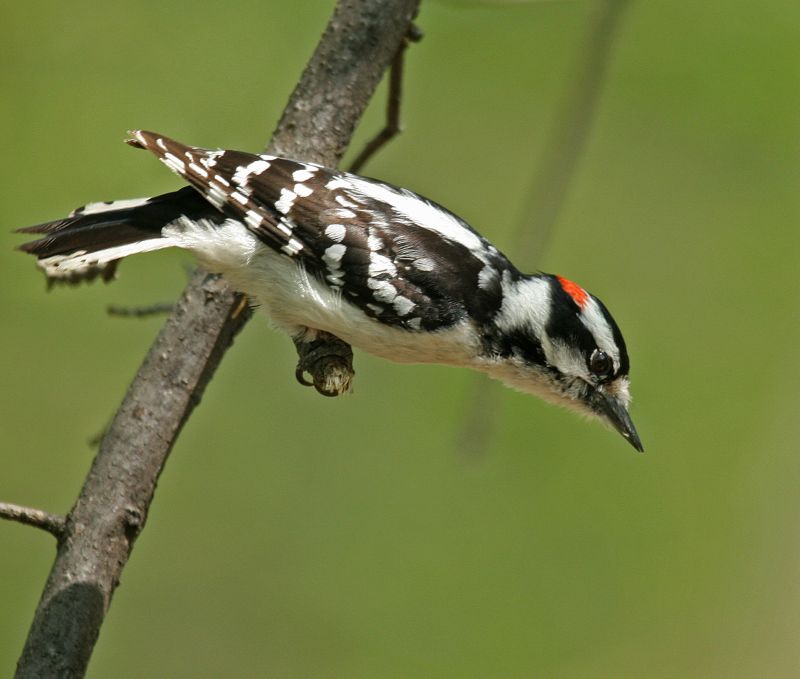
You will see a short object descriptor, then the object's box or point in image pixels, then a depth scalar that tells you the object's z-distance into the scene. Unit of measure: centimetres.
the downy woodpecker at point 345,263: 655
